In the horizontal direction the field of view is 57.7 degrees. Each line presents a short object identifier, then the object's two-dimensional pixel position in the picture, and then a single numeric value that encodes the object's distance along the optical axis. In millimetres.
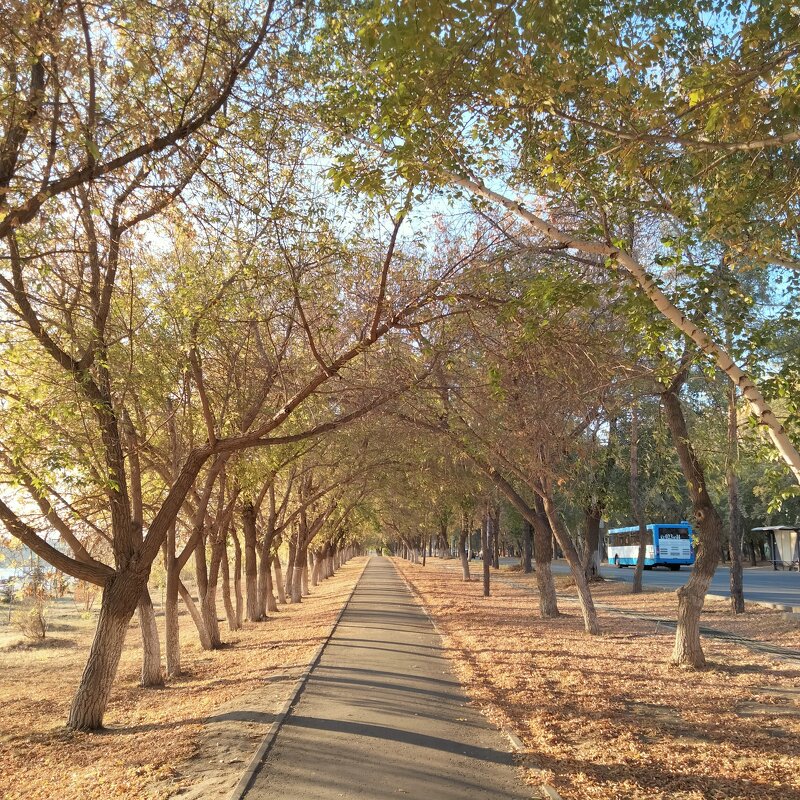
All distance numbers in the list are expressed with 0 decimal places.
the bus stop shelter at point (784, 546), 46844
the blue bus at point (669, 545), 46656
